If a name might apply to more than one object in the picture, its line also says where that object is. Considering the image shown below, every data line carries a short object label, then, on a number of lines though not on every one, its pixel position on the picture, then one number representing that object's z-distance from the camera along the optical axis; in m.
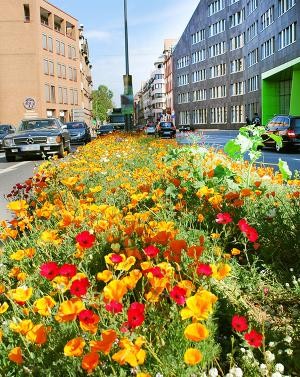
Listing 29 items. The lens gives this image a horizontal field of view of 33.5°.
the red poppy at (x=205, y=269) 1.89
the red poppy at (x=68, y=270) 1.99
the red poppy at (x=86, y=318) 1.65
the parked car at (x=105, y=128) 52.52
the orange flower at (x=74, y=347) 1.54
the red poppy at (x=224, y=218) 2.72
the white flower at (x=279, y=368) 1.66
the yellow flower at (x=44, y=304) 1.86
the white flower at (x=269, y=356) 1.70
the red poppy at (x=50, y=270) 1.98
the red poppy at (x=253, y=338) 1.56
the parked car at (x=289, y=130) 20.97
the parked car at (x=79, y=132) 31.62
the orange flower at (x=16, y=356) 1.67
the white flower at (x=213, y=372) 1.57
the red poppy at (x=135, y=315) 1.53
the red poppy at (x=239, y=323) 1.61
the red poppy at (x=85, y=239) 2.24
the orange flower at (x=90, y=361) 1.47
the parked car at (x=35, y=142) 18.91
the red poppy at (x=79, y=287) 1.79
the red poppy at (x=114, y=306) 1.71
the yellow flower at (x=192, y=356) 1.37
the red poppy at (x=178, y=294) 1.72
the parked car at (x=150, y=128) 58.52
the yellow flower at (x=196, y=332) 1.42
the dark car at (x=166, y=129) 45.44
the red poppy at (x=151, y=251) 2.20
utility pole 24.73
